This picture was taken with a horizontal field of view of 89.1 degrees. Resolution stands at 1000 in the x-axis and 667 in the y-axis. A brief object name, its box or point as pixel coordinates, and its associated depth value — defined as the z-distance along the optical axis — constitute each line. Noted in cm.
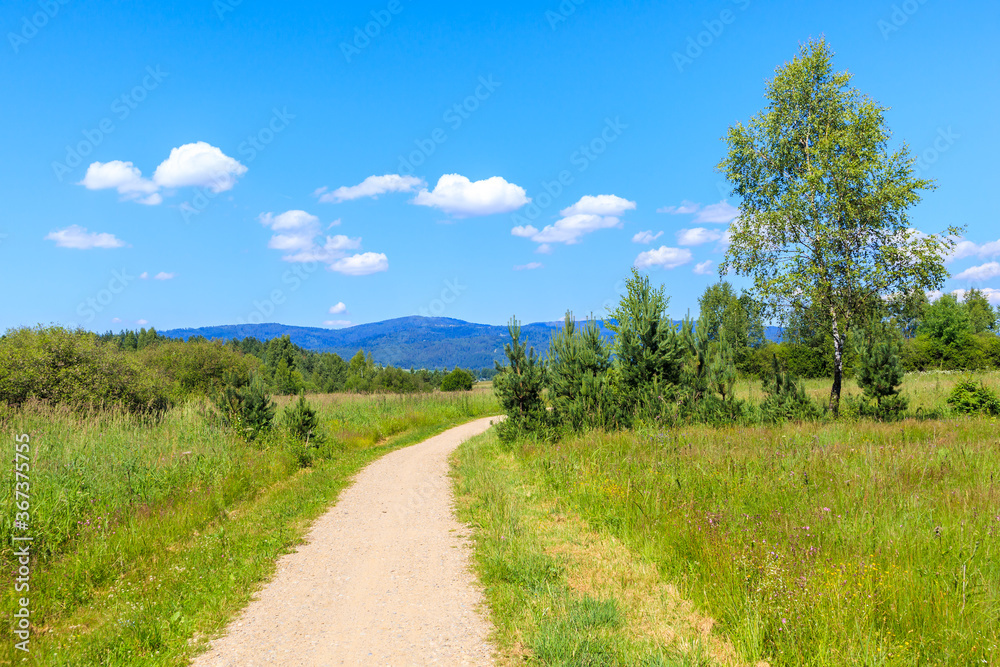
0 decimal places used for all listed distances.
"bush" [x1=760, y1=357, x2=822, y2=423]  1656
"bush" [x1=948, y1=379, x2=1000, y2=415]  1748
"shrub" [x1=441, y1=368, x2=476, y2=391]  5316
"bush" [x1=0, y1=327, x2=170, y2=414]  1759
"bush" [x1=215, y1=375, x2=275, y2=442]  1464
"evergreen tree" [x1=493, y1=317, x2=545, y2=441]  1525
